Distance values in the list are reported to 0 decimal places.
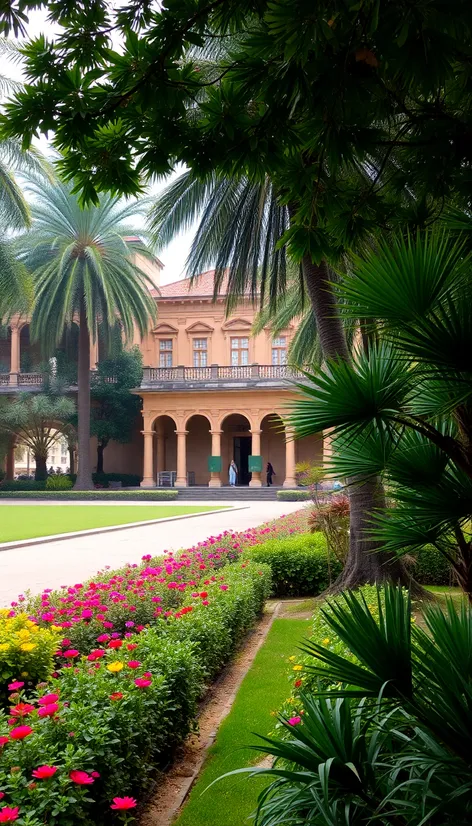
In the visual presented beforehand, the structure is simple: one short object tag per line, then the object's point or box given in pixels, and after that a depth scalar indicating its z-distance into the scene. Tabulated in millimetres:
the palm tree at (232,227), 11273
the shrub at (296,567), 9102
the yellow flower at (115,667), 3175
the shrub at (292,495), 31359
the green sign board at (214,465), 38000
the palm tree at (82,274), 31812
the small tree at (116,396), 39125
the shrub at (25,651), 3842
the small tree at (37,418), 35781
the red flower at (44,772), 2242
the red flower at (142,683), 3165
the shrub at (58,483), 35344
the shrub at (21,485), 36281
